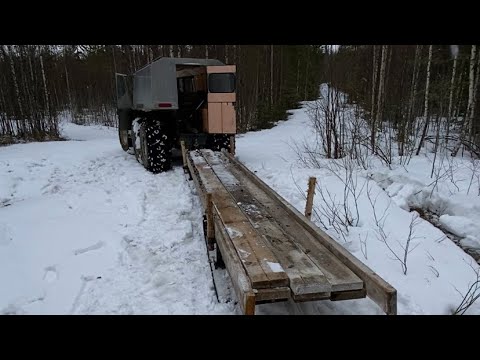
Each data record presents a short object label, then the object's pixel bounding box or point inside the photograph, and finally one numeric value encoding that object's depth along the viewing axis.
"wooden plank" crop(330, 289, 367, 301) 2.33
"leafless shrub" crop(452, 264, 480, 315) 2.54
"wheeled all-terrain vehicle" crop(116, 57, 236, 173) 7.00
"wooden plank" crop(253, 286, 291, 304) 2.26
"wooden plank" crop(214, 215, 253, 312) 2.14
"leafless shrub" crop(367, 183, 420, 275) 3.35
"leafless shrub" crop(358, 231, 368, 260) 3.53
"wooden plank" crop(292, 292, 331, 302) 2.26
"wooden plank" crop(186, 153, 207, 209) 4.78
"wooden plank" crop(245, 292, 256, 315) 2.01
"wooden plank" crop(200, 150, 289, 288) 2.34
